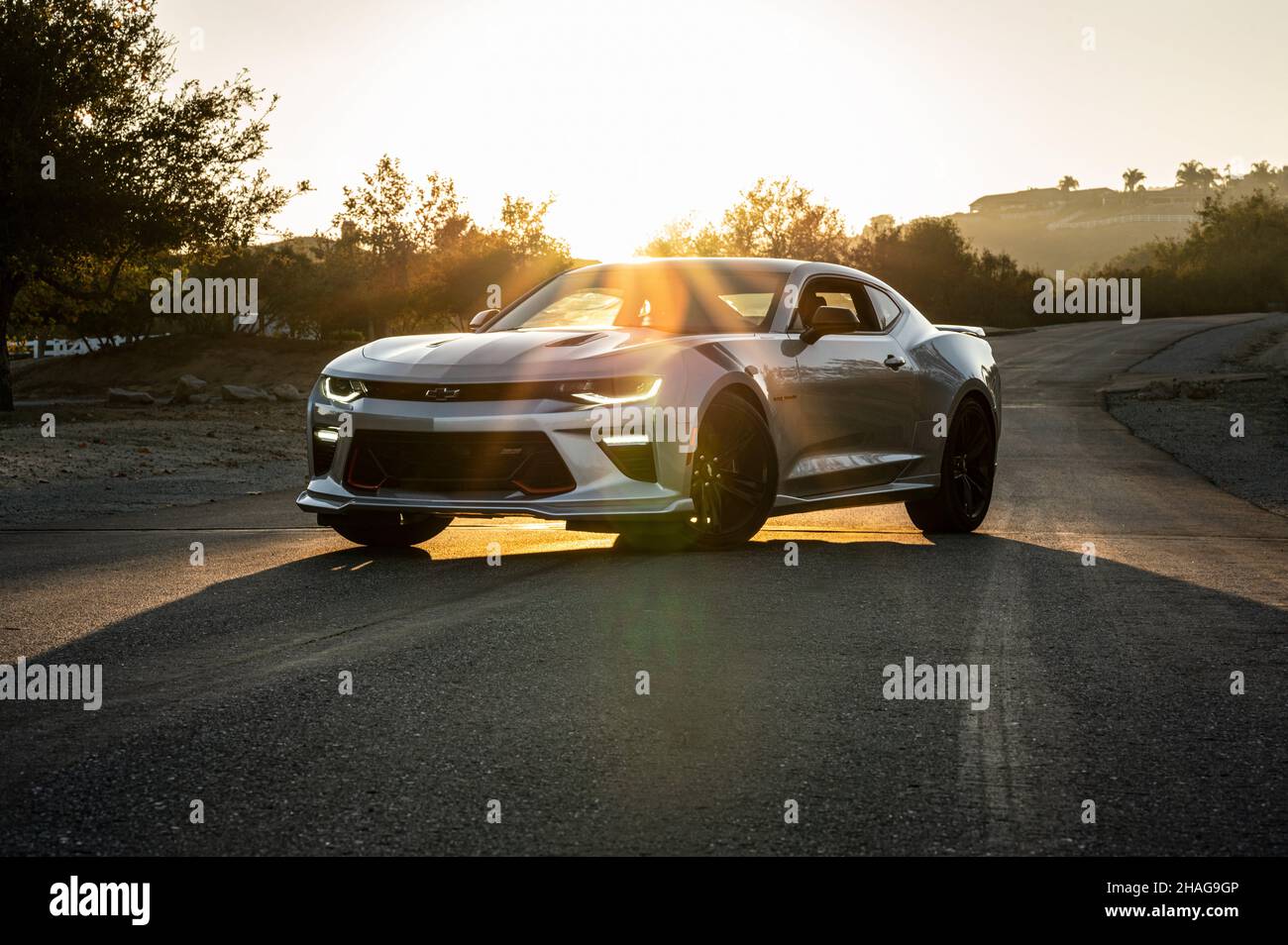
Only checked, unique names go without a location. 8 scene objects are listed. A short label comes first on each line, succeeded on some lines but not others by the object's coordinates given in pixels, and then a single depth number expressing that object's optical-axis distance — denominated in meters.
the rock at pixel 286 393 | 33.94
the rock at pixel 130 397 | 32.22
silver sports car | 7.52
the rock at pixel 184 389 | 31.75
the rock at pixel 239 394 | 32.56
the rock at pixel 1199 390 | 28.41
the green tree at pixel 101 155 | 27.41
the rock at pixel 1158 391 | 29.02
